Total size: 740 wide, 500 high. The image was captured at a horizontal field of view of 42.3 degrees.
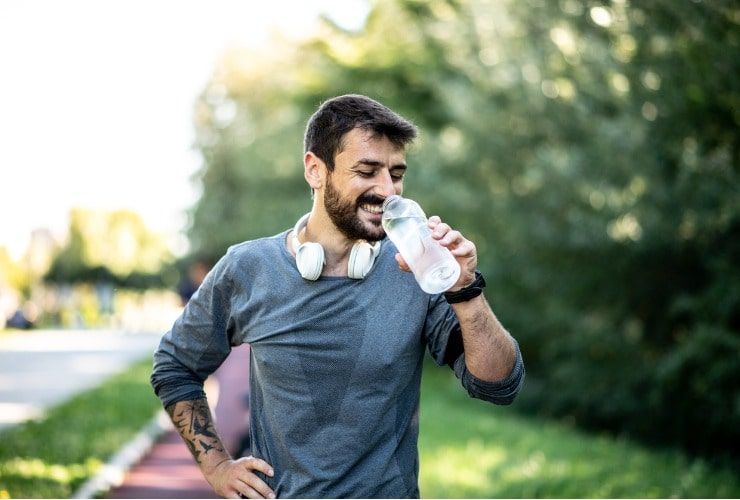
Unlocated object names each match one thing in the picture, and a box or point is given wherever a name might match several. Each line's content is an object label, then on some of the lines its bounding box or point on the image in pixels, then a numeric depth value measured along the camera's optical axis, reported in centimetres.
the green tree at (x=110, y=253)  7638
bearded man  270
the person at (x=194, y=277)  1079
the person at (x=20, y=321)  4504
